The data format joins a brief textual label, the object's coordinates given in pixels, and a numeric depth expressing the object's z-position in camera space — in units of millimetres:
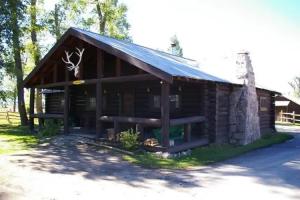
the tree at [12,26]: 24283
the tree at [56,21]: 33344
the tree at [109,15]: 34781
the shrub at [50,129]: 19391
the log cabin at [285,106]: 42469
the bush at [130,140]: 14662
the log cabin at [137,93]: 14633
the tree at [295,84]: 93056
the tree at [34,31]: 30812
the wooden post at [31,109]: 21884
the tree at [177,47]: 67431
